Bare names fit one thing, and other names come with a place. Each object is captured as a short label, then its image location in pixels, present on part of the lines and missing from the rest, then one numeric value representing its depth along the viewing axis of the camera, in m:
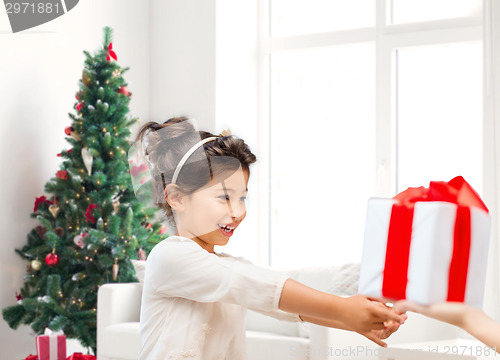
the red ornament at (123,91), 4.19
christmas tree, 3.96
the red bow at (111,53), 4.21
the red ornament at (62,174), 4.12
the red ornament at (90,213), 3.99
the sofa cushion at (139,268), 3.80
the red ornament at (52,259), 4.00
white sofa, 2.93
